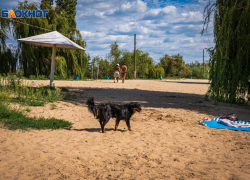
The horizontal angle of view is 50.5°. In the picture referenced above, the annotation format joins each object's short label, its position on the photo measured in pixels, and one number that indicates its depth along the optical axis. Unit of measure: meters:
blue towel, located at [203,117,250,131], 7.19
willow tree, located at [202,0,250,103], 10.61
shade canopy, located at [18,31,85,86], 12.58
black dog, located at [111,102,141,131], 6.25
